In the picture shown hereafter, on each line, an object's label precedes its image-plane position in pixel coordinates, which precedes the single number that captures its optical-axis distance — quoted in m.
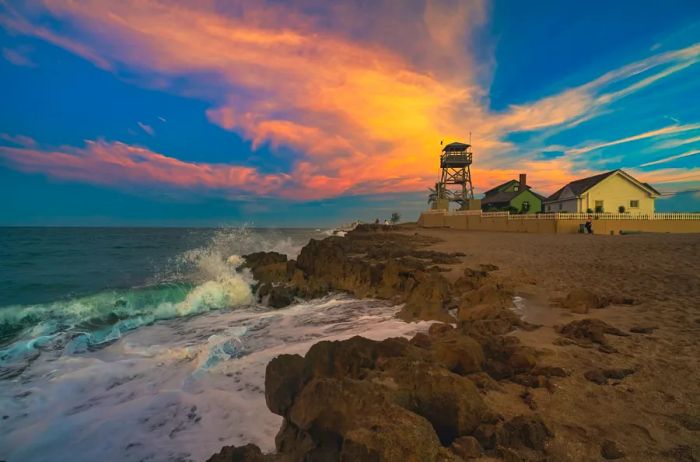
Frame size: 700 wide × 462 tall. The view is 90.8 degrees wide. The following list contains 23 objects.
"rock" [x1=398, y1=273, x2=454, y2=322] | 7.67
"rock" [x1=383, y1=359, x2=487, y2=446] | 2.94
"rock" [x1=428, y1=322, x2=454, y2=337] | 5.54
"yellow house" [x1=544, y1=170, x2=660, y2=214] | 31.48
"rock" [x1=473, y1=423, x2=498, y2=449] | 2.76
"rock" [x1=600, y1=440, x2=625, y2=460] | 2.61
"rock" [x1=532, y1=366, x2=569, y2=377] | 4.03
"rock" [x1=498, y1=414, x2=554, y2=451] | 2.75
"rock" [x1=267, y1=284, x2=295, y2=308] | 11.20
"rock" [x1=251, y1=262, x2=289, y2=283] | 14.71
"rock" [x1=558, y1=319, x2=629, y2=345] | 5.19
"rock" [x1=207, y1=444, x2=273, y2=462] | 2.71
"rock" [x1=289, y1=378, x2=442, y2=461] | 2.29
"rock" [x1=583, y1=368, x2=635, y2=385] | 3.86
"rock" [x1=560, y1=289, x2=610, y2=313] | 6.96
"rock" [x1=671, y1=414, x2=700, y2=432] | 2.95
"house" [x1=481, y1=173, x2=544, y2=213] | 43.09
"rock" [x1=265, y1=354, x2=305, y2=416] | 3.44
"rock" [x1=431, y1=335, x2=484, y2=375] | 4.03
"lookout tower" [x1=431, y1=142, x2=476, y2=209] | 45.03
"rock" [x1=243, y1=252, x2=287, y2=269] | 17.43
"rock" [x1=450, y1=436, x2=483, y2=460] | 2.60
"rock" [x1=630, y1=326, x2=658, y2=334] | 5.43
